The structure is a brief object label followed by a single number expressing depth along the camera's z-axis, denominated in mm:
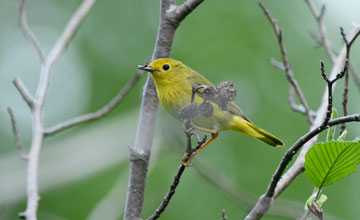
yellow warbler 6004
